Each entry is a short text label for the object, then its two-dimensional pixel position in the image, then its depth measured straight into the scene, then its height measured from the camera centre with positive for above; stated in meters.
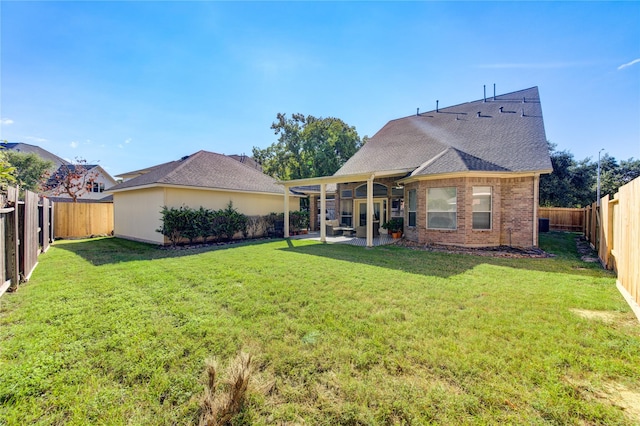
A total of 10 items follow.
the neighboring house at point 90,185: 23.49 +2.47
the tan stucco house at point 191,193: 12.31 +0.94
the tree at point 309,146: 24.33 +6.13
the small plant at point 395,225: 13.86 -0.68
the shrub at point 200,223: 11.55 -0.55
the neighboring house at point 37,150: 32.02 +7.21
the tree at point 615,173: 26.09 +3.93
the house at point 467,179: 10.82 +1.42
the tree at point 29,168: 24.75 +4.07
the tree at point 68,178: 19.72 +2.62
